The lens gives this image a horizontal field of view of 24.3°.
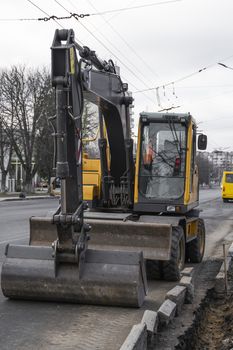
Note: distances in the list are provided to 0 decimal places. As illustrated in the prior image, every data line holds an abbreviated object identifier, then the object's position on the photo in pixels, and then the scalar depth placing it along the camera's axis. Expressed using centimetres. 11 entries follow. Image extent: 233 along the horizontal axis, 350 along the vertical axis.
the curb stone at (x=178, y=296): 724
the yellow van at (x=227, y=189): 4734
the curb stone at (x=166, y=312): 656
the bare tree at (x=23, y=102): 5266
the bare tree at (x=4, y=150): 5550
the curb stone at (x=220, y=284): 916
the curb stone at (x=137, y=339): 491
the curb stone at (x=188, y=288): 786
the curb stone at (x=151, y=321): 586
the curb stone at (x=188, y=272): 848
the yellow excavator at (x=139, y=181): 921
